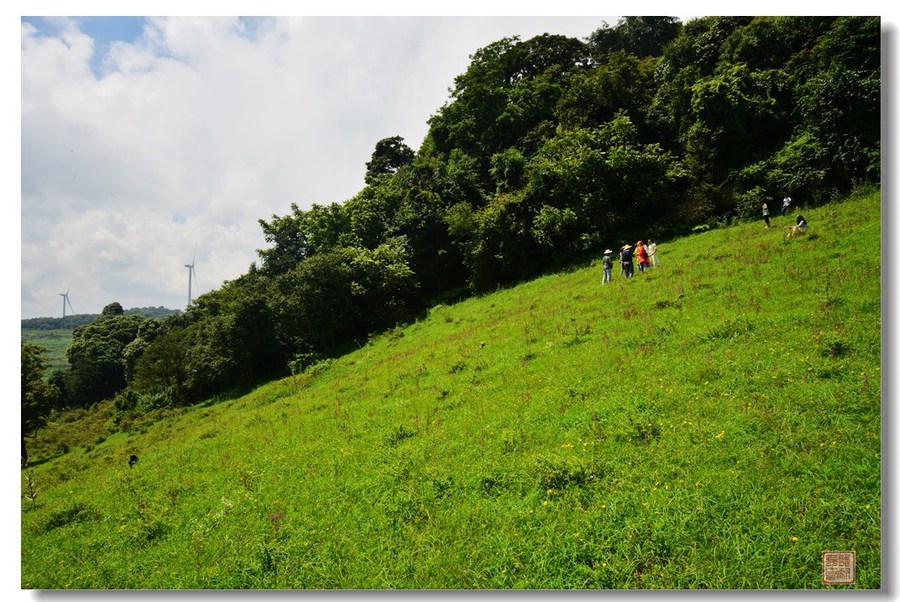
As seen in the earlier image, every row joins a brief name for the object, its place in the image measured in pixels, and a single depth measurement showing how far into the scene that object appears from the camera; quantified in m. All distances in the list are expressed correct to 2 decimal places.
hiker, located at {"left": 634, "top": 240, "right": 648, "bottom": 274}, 20.23
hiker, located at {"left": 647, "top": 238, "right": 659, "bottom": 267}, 20.93
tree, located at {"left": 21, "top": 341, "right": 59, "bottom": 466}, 26.73
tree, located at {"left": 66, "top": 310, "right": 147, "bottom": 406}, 59.14
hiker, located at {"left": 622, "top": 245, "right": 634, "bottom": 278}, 19.72
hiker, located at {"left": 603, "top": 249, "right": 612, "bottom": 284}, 19.97
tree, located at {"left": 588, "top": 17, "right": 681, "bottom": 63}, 49.34
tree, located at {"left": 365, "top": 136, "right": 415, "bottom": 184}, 56.06
